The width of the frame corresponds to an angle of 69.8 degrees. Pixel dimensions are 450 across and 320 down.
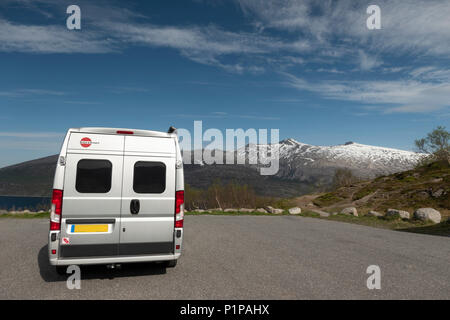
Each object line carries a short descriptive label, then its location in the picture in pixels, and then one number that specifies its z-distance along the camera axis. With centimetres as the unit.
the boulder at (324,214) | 2235
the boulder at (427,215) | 1838
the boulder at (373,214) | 2227
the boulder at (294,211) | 2467
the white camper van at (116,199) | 559
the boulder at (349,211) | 2596
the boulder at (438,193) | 3647
